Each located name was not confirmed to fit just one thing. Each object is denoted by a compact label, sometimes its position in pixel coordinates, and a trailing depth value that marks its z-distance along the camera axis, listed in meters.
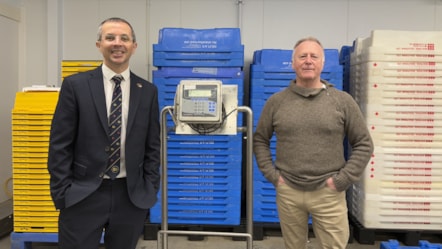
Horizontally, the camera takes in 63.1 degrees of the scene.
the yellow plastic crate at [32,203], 2.92
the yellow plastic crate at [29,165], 2.88
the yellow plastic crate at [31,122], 2.86
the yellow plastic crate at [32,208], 2.93
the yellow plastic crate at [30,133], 2.86
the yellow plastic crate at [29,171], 2.88
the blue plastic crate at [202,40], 3.08
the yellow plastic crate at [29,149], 2.87
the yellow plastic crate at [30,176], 2.89
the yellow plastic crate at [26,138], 2.86
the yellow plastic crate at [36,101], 2.88
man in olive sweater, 1.83
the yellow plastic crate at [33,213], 2.94
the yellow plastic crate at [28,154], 2.87
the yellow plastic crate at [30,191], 2.90
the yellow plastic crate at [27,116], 2.85
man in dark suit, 1.64
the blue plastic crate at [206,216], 3.18
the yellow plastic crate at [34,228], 2.95
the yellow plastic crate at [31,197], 2.91
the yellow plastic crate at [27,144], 2.87
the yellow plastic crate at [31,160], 2.87
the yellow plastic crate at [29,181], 2.89
